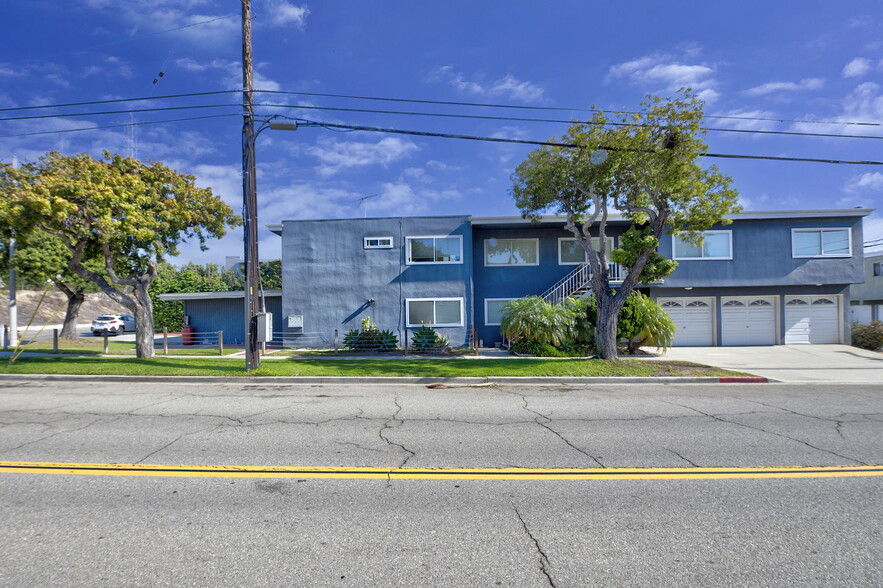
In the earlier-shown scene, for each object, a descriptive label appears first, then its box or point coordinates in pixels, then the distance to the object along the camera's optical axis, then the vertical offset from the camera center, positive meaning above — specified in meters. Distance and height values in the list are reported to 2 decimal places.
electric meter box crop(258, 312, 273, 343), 11.79 -0.56
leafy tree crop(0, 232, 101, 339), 20.17 +1.91
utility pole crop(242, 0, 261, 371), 11.49 +2.67
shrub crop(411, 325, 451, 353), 17.61 -1.52
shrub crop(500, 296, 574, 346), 15.68 -0.73
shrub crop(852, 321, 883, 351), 17.88 -1.61
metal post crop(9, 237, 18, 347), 17.47 -0.20
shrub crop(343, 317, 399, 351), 17.66 -1.48
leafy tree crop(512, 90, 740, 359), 12.12 +3.47
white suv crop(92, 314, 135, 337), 30.94 -1.18
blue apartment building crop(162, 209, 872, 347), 19.17 +1.17
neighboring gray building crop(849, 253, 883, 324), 27.39 +0.20
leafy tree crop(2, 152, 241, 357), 12.12 +2.81
